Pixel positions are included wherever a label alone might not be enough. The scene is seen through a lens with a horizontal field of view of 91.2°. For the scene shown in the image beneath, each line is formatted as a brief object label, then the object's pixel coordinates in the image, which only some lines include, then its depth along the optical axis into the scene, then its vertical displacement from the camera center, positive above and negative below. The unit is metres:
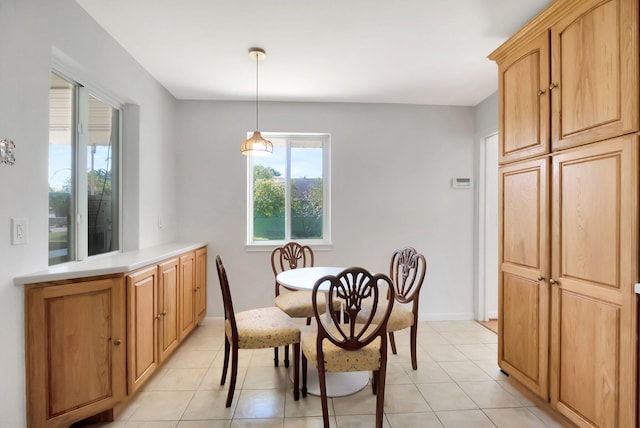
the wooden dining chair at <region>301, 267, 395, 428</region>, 1.66 -0.74
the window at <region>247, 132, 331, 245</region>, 3.63 +0.27
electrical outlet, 1.49 -0.09
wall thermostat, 3.59 +0.37
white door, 3.53 -0.12
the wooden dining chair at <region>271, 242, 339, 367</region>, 2.50 -0.71
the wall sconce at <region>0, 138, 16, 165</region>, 1.40 +0.28
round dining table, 2.11 -1.20
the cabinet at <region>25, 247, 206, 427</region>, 1.54 -0.73
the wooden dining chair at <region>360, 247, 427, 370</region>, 2.33 -0.75
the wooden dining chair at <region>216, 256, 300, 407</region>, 1.95 -0.77
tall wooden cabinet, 1.45 +0.04
